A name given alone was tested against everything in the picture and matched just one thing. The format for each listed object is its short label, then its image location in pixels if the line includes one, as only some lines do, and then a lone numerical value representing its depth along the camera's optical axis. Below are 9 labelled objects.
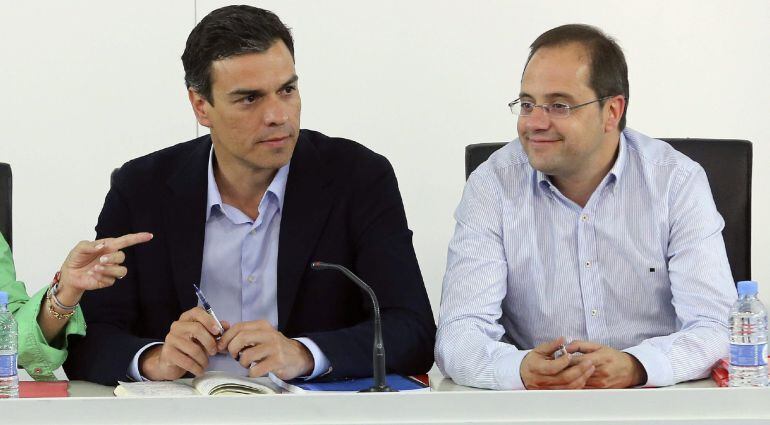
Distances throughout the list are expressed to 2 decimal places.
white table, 2.59
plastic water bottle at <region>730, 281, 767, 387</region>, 3.04
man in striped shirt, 3.35
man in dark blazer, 3.35
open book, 3.05
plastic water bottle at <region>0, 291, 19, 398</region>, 3.06
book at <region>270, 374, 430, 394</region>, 3.10
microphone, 3.03
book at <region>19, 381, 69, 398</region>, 3.08
